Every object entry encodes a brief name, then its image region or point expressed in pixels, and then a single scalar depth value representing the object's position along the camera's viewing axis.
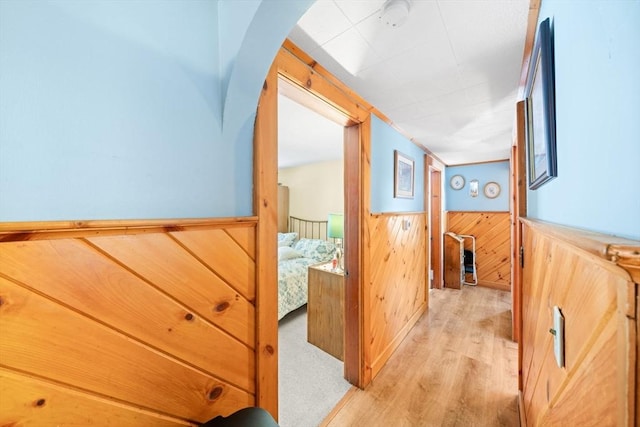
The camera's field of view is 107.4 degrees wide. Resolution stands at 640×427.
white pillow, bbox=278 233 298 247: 4.46
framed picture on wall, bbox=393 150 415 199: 2.48
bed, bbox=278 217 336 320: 2.91
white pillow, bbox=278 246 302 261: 3.59
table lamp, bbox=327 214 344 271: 2.84
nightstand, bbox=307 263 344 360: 2.24
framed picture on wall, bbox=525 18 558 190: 0.81
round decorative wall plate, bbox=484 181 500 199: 4.21
